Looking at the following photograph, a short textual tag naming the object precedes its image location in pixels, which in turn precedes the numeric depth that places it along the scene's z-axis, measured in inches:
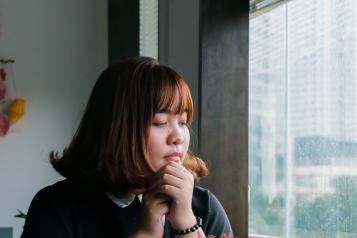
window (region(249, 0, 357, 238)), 60.2
